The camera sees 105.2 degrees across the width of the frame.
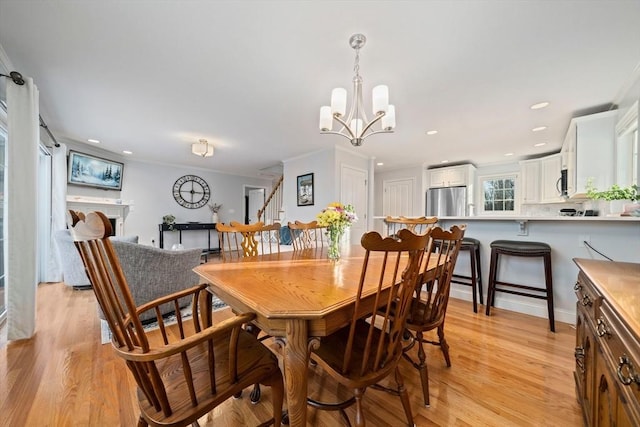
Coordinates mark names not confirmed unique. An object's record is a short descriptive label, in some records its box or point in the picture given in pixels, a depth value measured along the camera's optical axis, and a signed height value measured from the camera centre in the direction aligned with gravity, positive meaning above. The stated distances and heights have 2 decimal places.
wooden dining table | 0.86 -0.34
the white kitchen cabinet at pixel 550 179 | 4.43 +0.63
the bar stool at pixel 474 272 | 2.61 -0.67
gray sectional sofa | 2.18 -0.55
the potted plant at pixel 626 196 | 1.91 +0.13
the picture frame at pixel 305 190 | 4.81 +0.45
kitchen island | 2.11 -0.30
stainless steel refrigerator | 5.45 +0.25
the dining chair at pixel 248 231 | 1.83 -0.15
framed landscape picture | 4.29 +0.77
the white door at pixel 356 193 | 4.59 +0.37
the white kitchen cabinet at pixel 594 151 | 2.68 +0.69
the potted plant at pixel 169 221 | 5.73 -0.21
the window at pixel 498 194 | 5.41 +0.41
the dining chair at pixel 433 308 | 1.36 -0.60
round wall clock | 6.11 +0.52
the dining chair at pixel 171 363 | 0.72 -0.56
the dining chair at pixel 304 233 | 2.26 -0.22
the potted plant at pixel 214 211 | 6.60 +0.03
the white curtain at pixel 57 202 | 3.59 +0.15
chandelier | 1.88 +0.84
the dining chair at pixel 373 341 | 0.91 -0.58
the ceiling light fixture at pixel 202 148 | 3.90 +1.02
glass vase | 1.73 -0.21
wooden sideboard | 0.64 -0.43
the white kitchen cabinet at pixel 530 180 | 4.89 +0.65
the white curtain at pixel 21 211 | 2.03 +0.01
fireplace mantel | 4.40 +0.12
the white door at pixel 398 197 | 6.20 +0.40
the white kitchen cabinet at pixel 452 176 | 5.48 +0.84
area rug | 2.10 -1.07
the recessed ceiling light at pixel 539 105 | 2.68 +1.19
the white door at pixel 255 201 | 7.84 +0.35
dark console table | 5.70 -0.38
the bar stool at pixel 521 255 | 2.25 -0.54
